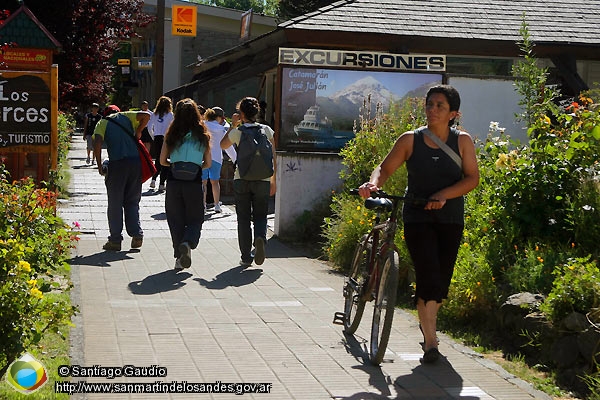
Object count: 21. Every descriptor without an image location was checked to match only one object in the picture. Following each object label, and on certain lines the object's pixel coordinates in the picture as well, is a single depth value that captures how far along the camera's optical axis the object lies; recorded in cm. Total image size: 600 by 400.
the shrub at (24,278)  526
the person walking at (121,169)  1118
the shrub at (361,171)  1066
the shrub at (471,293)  778
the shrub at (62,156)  1291
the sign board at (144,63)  3134
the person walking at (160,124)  1658
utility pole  2770
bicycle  662
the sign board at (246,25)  3241
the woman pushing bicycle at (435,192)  671
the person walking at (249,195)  1055
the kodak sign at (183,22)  3127
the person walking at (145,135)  1648
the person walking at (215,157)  1527
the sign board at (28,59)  1207
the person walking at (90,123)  2597
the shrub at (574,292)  655
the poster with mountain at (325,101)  1331
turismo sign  1204
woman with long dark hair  1043
